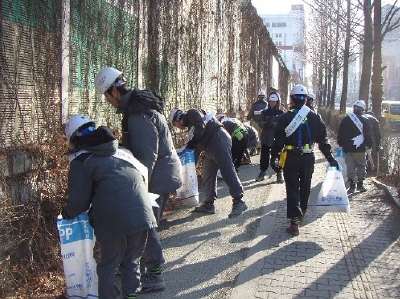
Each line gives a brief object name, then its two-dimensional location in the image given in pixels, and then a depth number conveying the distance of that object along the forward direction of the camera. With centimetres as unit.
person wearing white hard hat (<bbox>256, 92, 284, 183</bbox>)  986
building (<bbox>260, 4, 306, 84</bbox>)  10956
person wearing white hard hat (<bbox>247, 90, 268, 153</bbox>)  1130
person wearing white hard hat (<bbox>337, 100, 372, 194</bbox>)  877
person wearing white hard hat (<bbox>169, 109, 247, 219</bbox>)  638
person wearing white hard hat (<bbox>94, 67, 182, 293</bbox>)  432
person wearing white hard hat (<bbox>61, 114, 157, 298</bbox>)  353
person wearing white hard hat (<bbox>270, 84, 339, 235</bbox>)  618
